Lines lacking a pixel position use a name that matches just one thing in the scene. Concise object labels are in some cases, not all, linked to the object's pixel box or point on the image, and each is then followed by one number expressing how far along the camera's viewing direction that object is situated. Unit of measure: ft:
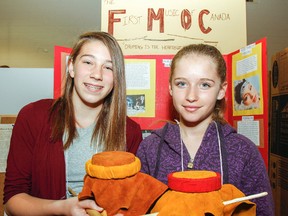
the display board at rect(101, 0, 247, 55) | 5.34
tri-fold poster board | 4.79
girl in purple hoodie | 3.52
